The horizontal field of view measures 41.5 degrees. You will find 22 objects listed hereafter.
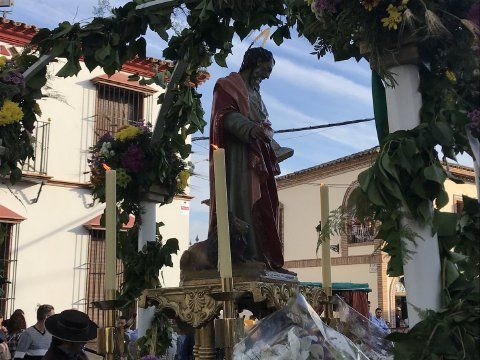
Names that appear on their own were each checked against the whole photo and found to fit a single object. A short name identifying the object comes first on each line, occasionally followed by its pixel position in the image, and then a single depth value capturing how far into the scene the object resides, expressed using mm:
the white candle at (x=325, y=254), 2596
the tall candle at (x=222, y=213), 1928
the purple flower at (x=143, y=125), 4097
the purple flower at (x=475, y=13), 1592
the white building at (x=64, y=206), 11008
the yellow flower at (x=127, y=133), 4012
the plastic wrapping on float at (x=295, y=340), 1540
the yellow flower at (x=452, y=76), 1713
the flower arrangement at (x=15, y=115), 3332
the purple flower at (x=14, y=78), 3330
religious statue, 2939
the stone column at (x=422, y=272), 1629
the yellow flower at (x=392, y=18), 1657
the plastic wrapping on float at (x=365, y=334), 1905
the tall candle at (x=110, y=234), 2359
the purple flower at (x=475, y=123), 1569
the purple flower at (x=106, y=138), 4022
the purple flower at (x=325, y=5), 1727
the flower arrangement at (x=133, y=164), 3967
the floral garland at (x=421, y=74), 1621
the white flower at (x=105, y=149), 3941
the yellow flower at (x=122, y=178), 3936
